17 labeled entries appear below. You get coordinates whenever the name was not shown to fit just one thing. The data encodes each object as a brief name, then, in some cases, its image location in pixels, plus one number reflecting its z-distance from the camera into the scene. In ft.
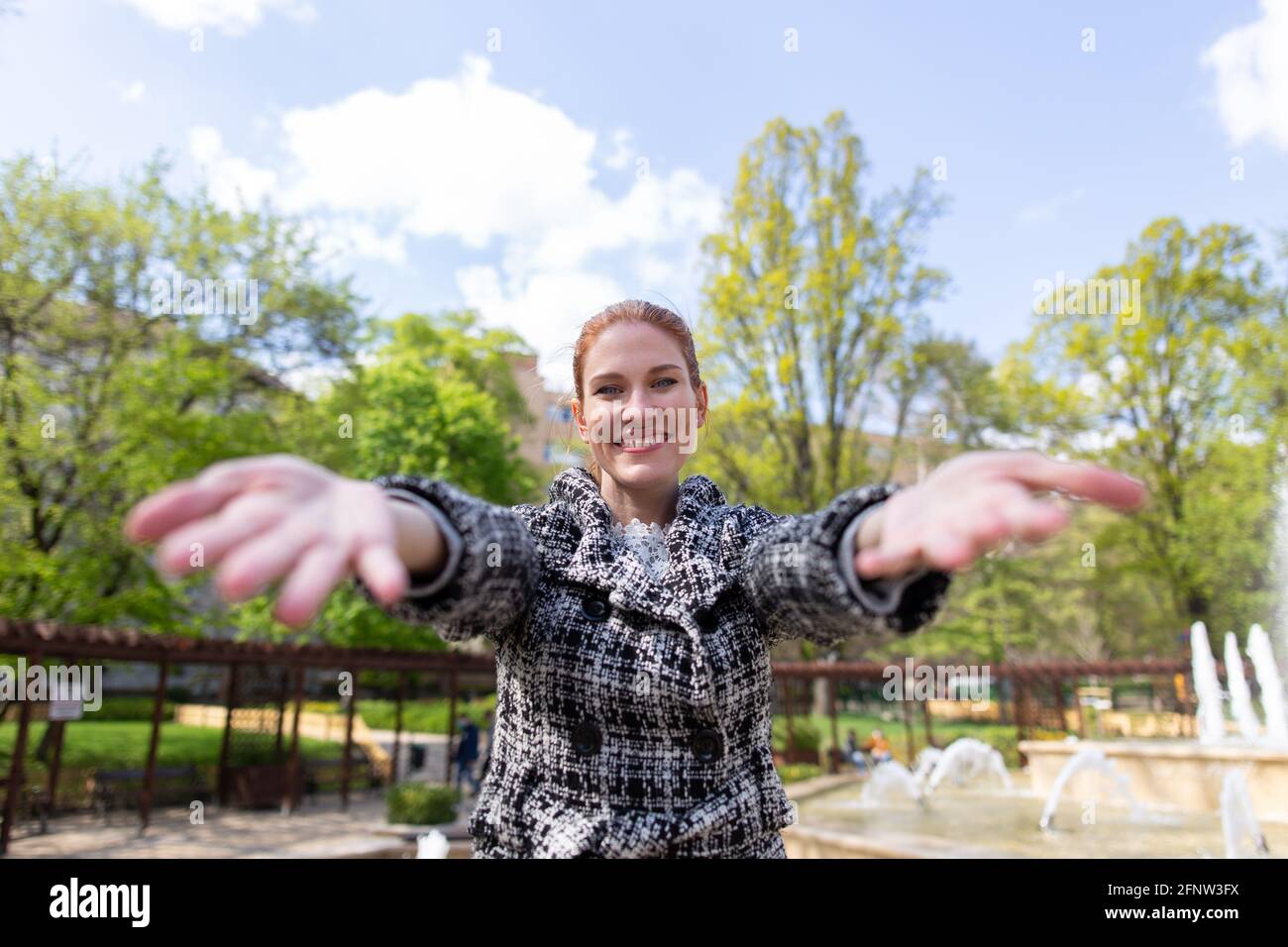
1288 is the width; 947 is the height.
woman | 3.33
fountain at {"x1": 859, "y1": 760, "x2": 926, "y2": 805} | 47.29
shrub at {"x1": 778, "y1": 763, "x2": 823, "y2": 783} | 58.95
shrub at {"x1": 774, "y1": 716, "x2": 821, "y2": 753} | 68.58
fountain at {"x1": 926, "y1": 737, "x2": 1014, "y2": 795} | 52.97
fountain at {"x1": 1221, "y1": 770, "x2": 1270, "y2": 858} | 28.89
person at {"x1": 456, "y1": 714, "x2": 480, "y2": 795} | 60.80
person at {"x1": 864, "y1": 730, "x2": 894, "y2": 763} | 62.59
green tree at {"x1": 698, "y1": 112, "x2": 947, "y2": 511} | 70.33
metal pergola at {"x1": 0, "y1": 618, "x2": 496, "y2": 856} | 36.81
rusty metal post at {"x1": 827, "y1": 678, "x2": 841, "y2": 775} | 67.41
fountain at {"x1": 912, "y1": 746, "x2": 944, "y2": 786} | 48.06
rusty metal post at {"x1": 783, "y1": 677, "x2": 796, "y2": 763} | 66.54
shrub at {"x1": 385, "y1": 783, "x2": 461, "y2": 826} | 44.47
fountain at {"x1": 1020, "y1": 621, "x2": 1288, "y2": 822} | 37.65
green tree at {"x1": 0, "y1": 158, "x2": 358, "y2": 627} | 48.83
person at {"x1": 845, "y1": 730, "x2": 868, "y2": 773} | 66.59
